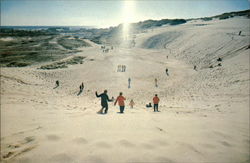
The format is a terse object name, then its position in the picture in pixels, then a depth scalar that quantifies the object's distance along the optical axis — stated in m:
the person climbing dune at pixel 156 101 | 11.45
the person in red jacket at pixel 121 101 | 9.64
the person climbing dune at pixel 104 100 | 8.79
